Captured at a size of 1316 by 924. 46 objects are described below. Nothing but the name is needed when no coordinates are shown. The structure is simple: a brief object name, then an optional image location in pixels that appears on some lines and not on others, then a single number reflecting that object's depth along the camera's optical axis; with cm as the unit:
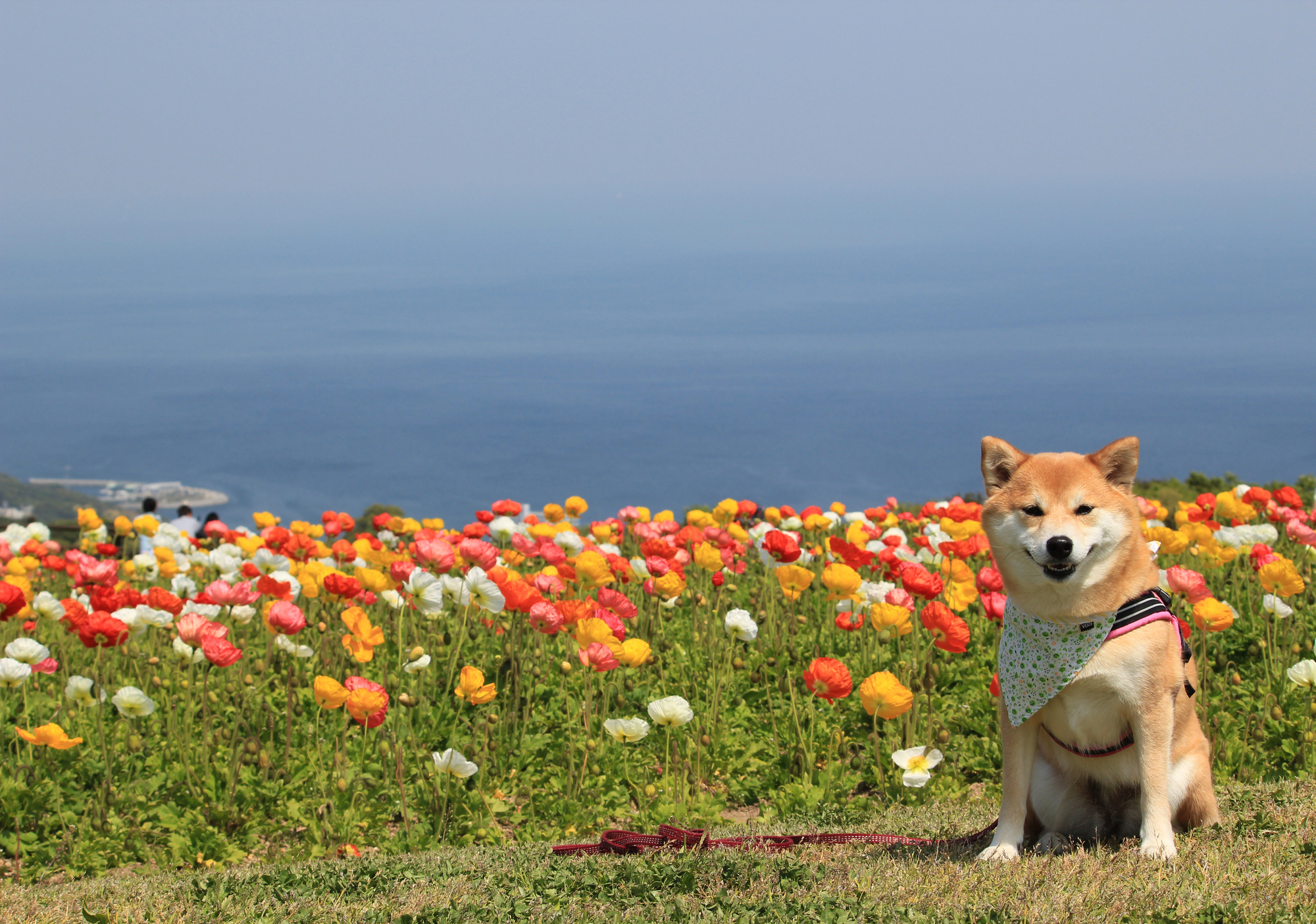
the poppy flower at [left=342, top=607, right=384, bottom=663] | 1265
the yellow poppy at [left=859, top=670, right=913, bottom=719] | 1159
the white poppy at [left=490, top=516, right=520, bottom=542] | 2086
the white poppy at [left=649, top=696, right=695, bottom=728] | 1233
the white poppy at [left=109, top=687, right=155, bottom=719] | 1304
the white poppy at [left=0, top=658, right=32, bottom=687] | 1340
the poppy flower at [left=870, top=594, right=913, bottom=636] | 1358
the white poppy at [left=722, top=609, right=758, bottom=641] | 1452
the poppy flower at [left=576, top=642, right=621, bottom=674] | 1242
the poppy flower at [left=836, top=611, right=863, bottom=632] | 1534
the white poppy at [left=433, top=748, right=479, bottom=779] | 1200
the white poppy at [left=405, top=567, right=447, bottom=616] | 1384
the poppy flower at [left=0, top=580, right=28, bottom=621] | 1393
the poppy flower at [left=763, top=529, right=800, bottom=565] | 1491
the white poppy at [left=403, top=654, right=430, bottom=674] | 1301
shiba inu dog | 798
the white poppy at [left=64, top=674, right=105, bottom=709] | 1368
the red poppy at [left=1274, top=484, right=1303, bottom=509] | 2025
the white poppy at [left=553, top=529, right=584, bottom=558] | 1814
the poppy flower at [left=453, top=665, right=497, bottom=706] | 1202
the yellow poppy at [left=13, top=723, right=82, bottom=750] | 1209
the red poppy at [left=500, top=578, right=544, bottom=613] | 1351
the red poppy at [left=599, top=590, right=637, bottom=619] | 1383
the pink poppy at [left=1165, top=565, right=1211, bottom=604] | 1235
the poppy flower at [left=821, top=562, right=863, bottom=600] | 1427
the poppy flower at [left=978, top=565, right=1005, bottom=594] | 1378
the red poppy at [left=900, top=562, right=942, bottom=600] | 1431
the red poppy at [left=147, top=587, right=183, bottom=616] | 1439
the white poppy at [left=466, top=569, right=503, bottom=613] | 1388
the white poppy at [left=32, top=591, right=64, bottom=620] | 1562
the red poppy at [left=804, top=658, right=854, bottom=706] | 1187
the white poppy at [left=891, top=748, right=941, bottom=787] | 1175
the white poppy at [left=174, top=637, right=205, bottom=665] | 1427
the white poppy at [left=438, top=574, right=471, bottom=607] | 1485
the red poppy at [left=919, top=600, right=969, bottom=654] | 1283
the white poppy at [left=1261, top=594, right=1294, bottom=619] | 1472
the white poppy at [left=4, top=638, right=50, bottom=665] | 1366
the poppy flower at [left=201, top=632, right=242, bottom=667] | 1273
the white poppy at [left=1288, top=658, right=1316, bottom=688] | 1245
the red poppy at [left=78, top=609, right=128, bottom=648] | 1337
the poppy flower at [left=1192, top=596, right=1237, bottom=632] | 1227
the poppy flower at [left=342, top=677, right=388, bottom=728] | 1147
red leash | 985
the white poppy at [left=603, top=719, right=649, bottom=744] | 1274
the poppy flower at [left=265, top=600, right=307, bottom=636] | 1362
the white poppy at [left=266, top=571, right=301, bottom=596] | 1681
